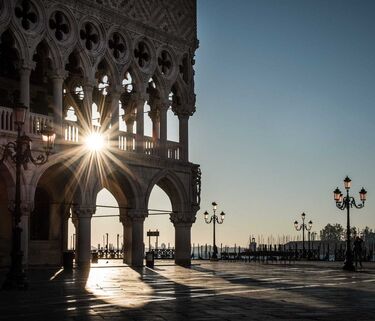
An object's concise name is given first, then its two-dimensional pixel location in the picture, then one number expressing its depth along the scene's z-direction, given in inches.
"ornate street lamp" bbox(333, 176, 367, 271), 1252.5
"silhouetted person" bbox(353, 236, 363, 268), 1369.3
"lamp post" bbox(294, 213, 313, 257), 2377.0
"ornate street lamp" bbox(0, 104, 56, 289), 701.3
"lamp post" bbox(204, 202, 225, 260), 2067.3
